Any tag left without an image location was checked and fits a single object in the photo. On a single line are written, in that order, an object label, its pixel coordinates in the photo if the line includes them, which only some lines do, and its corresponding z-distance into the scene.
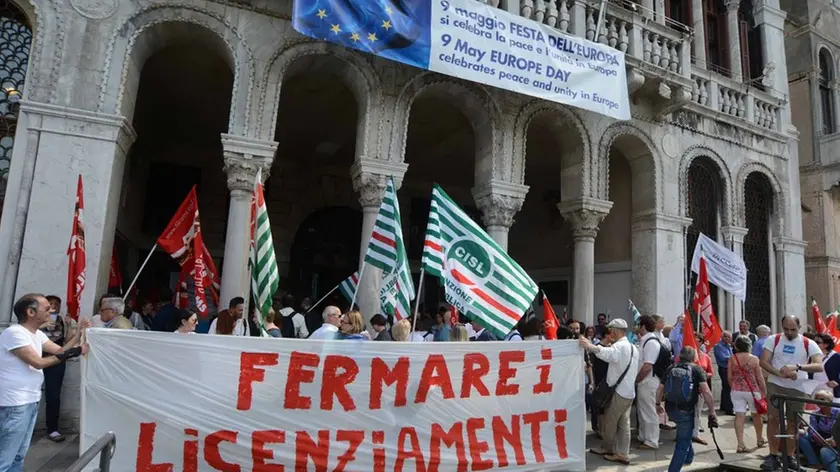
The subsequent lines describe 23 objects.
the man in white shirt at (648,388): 7.12
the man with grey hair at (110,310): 6.01
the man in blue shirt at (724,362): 9.94
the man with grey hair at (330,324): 6.26
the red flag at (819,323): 11.98
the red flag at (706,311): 9.27
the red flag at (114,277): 9.13
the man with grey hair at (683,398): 5.77
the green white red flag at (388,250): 6.42
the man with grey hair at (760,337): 9.43
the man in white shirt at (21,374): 4.15
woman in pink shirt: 7.34
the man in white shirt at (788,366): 6.44
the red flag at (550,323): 7.84
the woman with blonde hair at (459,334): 6.23
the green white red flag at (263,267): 5.90
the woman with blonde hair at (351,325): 6.27
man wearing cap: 6.35
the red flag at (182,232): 7.63
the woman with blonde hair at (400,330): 6.31
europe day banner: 8.27
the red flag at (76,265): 5.75
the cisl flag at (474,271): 5.86
